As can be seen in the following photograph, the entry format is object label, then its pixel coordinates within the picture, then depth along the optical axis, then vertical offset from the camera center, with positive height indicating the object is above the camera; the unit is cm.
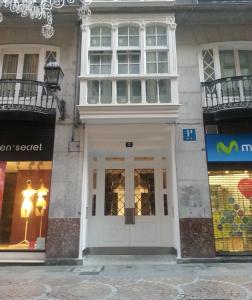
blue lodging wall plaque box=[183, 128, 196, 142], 877 +270
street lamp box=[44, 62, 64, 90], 761 +395
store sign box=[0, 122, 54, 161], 880 +250
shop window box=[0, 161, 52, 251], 855 +63
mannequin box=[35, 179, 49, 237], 873 +68
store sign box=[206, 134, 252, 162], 866 +229
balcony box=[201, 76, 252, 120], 889 +410
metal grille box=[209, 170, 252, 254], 828 +39
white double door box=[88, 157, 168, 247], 927 +71
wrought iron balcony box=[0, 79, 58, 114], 901 +409
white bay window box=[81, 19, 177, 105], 852 +485
